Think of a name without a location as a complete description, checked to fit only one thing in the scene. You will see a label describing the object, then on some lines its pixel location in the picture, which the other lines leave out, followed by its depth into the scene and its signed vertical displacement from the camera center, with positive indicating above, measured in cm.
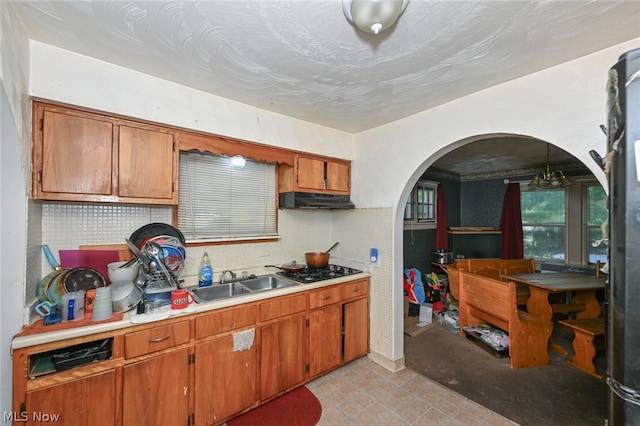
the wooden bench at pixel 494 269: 365 -78
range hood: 260 +13
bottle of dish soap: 219 -53
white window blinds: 229 +14
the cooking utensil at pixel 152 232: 194 -15
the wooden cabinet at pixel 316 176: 266 +41
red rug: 188 -151
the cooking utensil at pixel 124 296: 158 -52
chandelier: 339 +47
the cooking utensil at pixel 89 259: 175 -33
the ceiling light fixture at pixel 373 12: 115 +92
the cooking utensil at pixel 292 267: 262 -56
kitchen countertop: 128 -63
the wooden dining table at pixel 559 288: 293 -90
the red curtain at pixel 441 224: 488 -18
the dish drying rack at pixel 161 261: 181 -35
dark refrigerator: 73 -9
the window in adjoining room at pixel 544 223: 460 -14
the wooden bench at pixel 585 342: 245 -122
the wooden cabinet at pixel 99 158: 152 +35
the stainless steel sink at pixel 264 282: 244 -66
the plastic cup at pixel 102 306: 147 -54
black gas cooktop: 245 -61
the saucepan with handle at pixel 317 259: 276 -48
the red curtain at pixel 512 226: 478 -20
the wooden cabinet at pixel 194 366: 134 -99
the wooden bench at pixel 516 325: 262 -114
